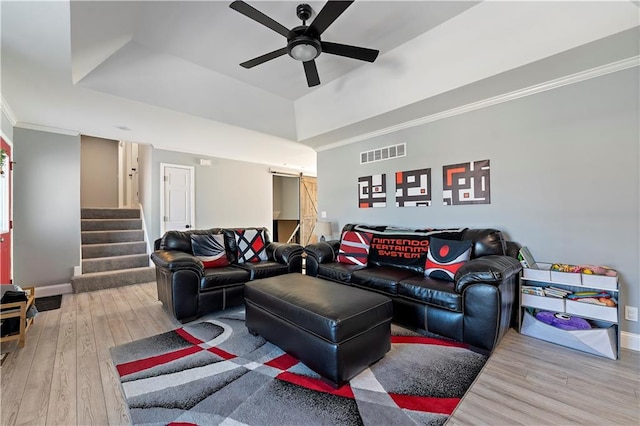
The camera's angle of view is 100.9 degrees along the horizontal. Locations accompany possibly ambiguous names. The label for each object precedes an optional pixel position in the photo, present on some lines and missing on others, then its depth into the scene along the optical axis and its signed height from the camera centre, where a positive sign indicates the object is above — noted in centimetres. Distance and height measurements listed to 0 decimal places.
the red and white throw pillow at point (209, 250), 327 -45
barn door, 770 +11
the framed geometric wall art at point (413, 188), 353 +34
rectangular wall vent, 381 +90
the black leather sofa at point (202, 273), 272 -67
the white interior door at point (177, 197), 513 +36
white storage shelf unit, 206 -85
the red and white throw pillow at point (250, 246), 359 -43
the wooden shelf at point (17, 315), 217 -81
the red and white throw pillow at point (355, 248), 335 -46
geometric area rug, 147 -112
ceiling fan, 180 +137
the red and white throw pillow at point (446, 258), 258 -46
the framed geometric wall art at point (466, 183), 305 +34
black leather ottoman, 167 -78
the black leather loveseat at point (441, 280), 211 -66
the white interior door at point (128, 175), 611 +99
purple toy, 221 -96
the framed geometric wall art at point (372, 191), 401 +34
